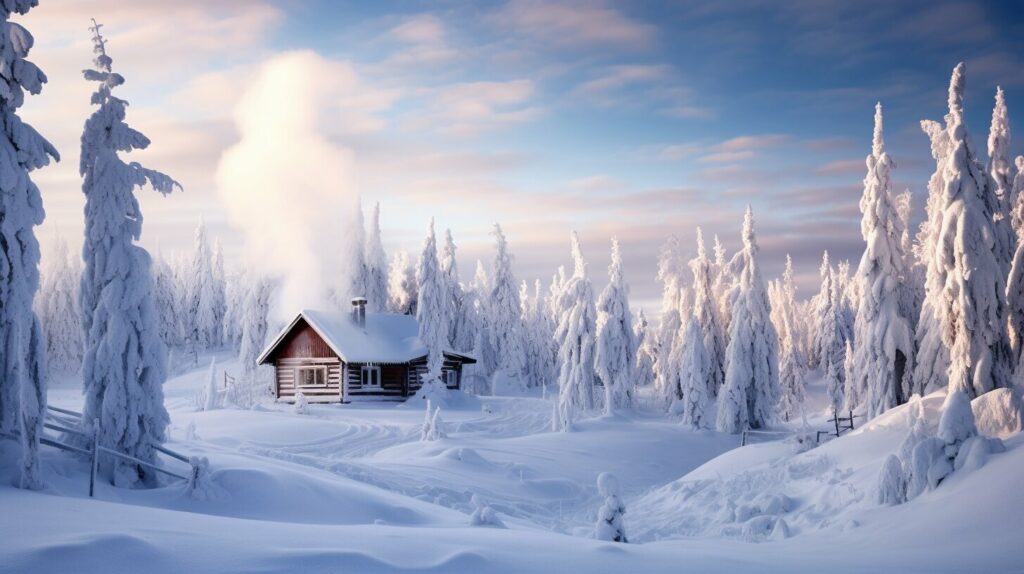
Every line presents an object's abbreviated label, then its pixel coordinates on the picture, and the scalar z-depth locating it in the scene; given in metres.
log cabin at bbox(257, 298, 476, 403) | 47.25
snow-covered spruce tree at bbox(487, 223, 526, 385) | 66.25
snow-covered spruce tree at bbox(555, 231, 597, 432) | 47.12
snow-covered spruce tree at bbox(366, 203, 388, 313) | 64.62
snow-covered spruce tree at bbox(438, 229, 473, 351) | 63.59
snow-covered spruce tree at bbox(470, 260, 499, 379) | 65.52
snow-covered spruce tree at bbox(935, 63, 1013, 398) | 23.78
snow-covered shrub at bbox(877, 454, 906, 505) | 15.96
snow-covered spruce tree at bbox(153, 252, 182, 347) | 78.76
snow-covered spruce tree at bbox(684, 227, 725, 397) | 45.25
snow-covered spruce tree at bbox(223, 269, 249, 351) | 78.74
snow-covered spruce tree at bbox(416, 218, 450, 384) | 49.59
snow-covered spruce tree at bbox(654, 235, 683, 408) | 51.56
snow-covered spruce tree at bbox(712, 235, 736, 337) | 45.62
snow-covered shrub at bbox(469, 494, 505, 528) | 15.06
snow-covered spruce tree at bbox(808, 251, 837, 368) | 69.50
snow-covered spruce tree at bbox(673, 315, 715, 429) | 42.41
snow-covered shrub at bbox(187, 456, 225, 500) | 15.62
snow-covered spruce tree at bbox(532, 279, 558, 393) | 76.44
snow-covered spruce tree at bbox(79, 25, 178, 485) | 16.56
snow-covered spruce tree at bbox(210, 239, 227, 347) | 88.75
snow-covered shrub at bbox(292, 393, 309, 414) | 40.31
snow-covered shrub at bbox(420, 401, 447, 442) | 32.50
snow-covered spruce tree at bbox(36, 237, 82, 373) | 71.62
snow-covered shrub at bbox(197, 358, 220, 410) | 40.09
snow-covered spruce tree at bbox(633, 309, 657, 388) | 82.25
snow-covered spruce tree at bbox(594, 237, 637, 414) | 46.72
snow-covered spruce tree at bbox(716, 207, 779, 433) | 39.88
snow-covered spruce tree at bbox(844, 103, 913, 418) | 31.39
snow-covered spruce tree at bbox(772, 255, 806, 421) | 61.91
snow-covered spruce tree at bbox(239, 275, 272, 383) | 62.06
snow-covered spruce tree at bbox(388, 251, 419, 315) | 68.56
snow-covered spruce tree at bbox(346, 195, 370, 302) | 63.47
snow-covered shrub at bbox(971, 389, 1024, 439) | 19.33
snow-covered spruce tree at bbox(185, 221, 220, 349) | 85.75
